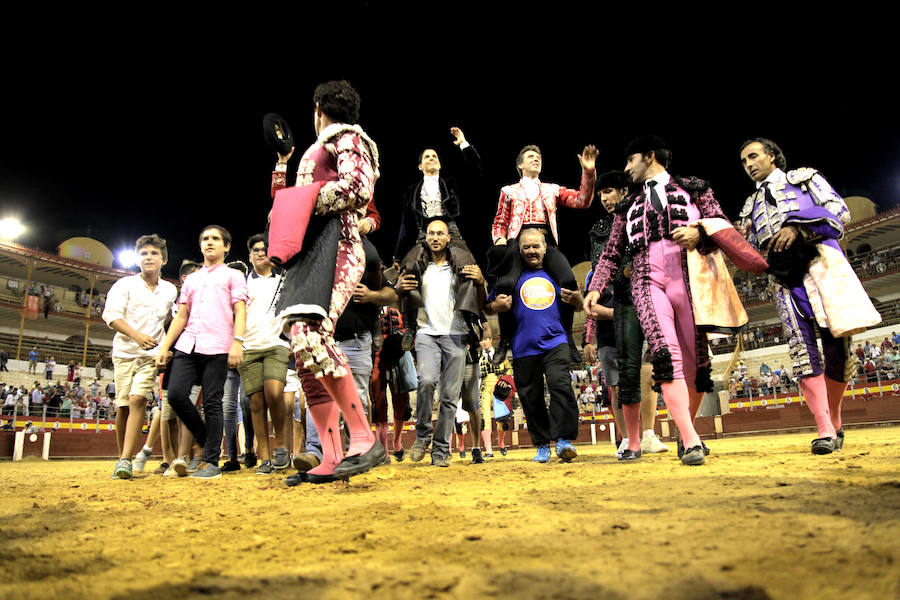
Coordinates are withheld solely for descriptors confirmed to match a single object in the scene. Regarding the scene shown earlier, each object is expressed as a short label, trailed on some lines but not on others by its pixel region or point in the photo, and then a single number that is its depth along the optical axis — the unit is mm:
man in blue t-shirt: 4629
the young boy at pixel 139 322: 5211
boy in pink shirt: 4727
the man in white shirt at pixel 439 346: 5133
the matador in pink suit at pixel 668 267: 3680
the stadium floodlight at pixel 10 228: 34281
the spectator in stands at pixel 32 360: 29128
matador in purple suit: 3902
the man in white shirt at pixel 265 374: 5129
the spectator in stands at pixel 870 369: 15727
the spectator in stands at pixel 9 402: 19188
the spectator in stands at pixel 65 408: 19377
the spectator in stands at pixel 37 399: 20703
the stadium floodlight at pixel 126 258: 39000
